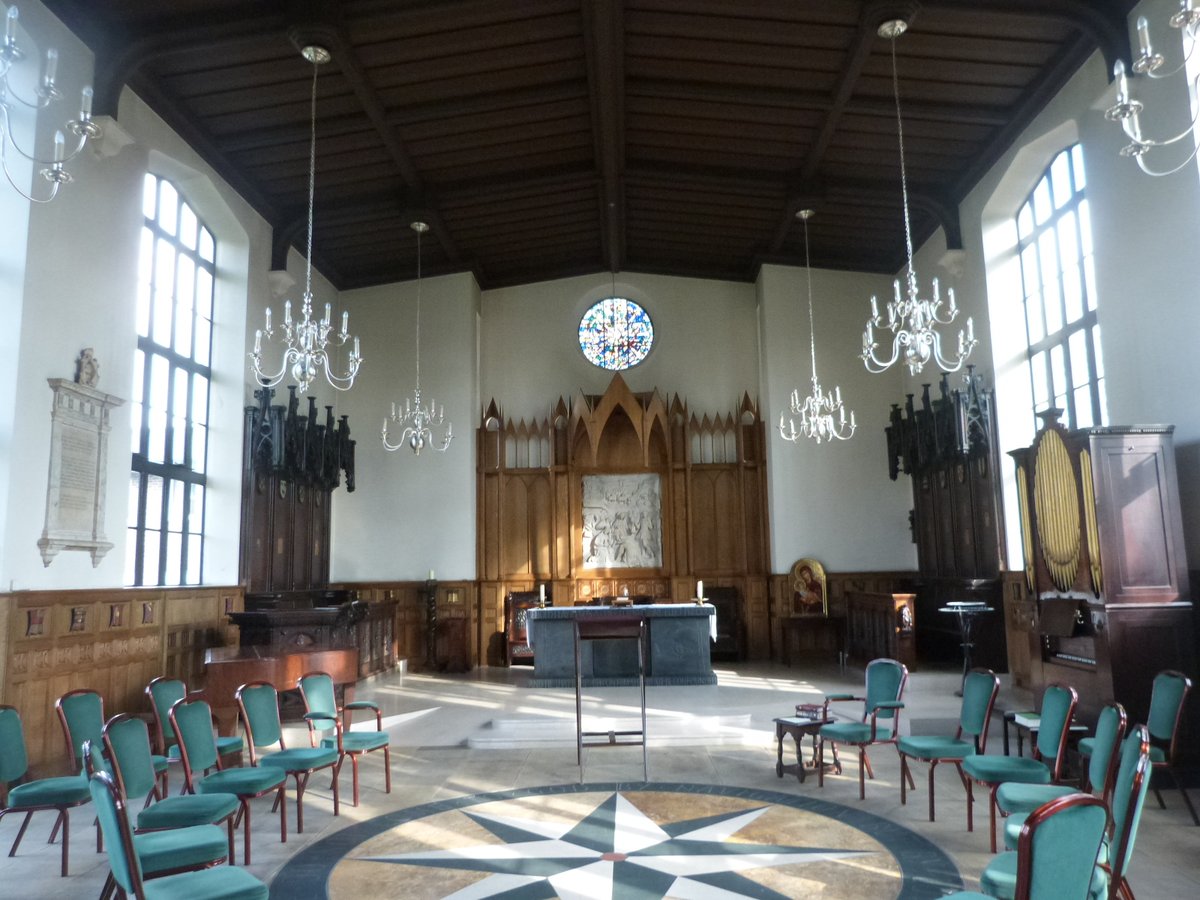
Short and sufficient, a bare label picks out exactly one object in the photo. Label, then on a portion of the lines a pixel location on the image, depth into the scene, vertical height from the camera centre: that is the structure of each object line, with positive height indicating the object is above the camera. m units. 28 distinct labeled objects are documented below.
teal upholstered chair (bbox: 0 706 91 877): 4.44 -1.00
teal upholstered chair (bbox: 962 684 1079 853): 4.42 -1.00
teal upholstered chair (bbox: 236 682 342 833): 5.02 -0.93
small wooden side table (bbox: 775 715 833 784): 5.95 -1.07
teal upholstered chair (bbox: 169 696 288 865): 4.48 -0.97
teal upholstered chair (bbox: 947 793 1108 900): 2.51 -0.80
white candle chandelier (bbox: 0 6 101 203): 3.21 +1.88
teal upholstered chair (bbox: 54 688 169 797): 4.84 -0.73
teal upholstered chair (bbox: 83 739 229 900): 3.40 -1.02
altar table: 10.32 -0.90
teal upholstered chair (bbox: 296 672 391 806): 5.54 -0.85
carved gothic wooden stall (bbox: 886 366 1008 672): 9.81 +0.73
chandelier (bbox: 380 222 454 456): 12.88 +2.33
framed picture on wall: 12.48 -0.24
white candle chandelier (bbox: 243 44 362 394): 6.31 +1.77
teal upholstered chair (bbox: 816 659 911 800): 5.64 -0.94
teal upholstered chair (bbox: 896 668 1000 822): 5.01 -0.95
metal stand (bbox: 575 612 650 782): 6.49 -0.40
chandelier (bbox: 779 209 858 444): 12.49 +2.21
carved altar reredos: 13.18 +1.17
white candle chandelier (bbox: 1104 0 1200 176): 3.12 +1.78
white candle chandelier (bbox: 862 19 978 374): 6.07 +1.75
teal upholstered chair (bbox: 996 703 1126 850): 3.79 -1.00
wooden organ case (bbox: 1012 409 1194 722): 5.94 -0.01
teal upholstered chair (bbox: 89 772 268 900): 2.92 -1.00
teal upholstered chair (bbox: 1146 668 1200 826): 4.97 -0.87
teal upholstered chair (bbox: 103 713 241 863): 4.01 -0.97
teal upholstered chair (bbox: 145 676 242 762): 5.36 -0.75
